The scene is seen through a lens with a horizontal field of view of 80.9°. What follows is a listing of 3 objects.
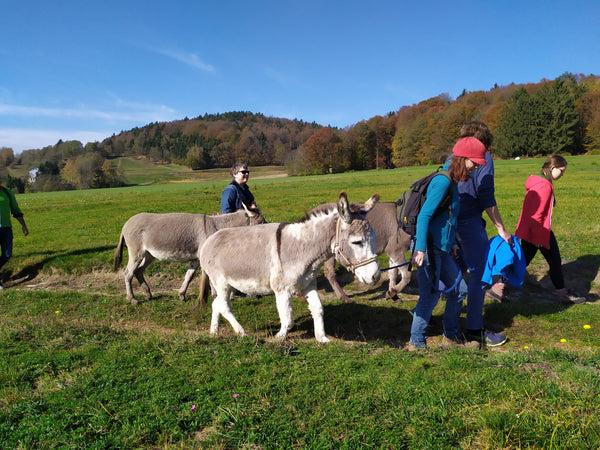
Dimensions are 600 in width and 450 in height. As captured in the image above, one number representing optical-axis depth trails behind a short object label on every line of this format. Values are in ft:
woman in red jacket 20.63
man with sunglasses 25.38
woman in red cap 14.26
